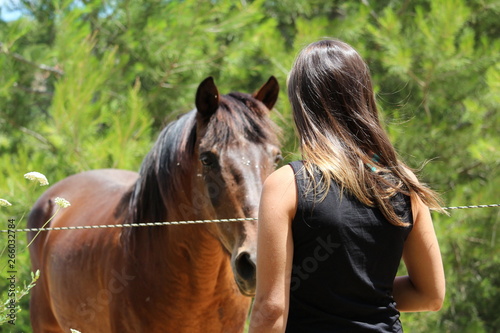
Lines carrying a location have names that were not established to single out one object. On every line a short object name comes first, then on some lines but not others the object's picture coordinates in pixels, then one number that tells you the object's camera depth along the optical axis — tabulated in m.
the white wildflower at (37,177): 4.90
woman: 4.56
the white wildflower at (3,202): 4.87
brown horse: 5.43
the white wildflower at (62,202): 5.01
